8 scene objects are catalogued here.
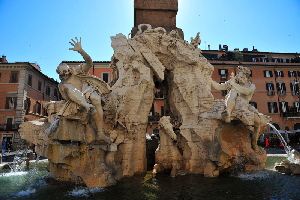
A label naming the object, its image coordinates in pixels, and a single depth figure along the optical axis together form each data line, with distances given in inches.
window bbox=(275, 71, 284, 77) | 970.1
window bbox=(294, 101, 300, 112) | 949.0
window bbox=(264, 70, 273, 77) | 965.8
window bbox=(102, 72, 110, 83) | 923.4
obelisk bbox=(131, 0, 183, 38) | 394.3
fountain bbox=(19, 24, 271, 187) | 217.6
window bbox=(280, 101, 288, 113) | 941.2
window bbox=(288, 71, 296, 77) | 975.0
